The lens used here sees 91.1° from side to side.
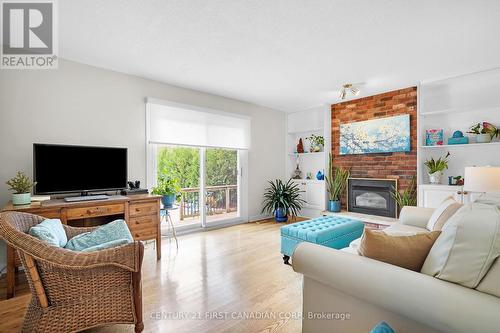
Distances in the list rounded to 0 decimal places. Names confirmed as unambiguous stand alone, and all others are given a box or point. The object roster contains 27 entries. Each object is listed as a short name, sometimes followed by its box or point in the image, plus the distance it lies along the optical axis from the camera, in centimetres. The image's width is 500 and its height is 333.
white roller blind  379
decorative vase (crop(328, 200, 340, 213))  489
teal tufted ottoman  266
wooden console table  222
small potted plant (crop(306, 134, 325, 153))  540
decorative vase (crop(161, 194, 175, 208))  342
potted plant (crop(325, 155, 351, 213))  492
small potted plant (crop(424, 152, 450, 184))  380
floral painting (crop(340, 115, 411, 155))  428
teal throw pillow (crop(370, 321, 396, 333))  98
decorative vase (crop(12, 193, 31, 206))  236
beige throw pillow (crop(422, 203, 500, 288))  101
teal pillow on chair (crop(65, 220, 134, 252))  194
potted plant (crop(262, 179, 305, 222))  518
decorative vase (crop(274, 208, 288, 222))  517
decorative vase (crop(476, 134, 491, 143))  343
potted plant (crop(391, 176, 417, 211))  411
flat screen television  263
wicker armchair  142
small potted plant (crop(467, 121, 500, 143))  342
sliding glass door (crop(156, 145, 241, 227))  409
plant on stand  342
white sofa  94
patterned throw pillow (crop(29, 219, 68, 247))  158
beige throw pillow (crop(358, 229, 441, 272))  125
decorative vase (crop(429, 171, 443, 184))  383
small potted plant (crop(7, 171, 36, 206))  237
